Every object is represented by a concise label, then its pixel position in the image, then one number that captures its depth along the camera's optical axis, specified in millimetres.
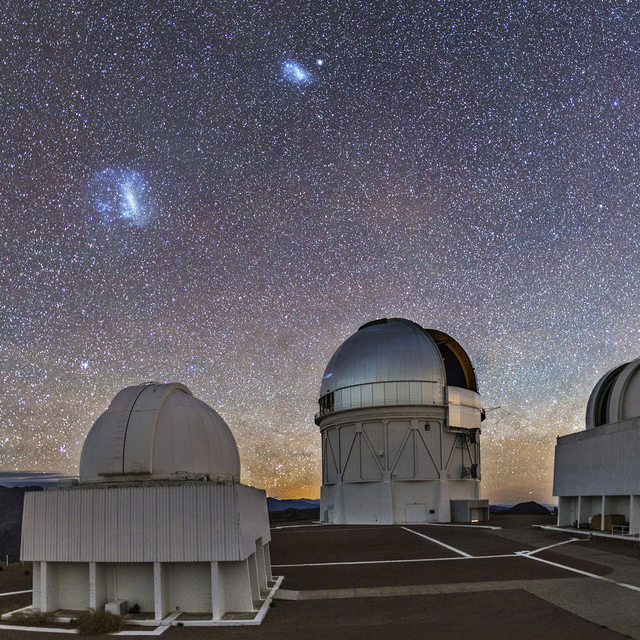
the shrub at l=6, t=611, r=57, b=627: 13070
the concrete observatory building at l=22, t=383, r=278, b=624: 13203
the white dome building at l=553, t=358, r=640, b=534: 26875
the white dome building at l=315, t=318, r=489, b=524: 39969
